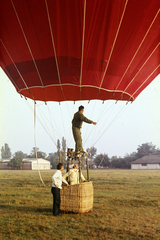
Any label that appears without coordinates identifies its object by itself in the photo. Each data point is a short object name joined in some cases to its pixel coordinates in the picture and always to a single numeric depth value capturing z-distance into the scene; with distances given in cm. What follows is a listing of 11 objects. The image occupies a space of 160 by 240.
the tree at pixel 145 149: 11425
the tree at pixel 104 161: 8025
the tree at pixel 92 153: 11631
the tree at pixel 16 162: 7633
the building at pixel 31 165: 7750
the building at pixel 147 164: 7576
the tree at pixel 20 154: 15173
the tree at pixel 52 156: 14142
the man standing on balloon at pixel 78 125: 826
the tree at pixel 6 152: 12600
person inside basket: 787
